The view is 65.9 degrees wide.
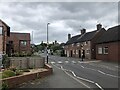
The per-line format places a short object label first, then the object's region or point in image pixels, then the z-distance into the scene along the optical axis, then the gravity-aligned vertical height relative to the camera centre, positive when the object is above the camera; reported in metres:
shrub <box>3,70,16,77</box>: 6.48 -1.82
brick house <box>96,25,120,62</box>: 16.91 +0.39
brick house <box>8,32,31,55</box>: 24.88 +1.57
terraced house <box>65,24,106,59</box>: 22.86 +0.99
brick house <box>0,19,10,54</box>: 14.13 +2.02
